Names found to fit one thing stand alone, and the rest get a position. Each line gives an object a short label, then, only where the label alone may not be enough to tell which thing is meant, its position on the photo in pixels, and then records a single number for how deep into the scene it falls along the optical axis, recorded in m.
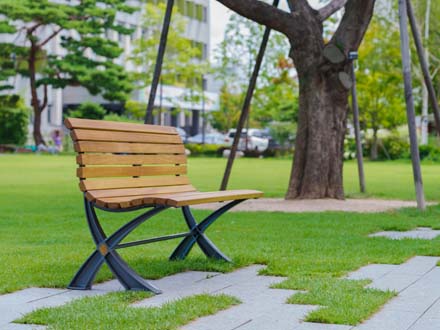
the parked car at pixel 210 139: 63.88
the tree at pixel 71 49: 54.88
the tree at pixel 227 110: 72.62
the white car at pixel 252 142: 51.28
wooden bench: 6.62
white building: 68.69
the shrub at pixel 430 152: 43.31
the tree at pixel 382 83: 48.34
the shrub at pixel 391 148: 47.00
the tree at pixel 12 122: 58.47
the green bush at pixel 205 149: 50.22
